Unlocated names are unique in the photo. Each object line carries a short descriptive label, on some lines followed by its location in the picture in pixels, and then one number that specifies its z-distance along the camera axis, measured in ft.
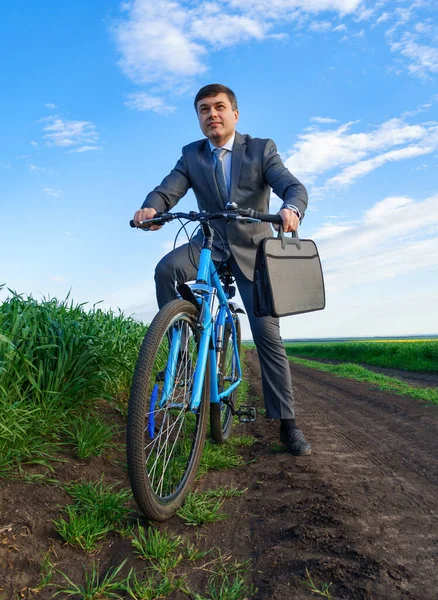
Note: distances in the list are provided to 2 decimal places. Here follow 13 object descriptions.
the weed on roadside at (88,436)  10.69
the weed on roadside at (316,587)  6.07
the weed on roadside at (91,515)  7.79
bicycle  7.82
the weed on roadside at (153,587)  6.39
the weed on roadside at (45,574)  6.73
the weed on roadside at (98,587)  6.49
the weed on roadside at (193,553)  7.29
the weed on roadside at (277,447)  13.38
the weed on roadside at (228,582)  6.26
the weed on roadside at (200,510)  8.63
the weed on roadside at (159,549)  7.08
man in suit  12.21
